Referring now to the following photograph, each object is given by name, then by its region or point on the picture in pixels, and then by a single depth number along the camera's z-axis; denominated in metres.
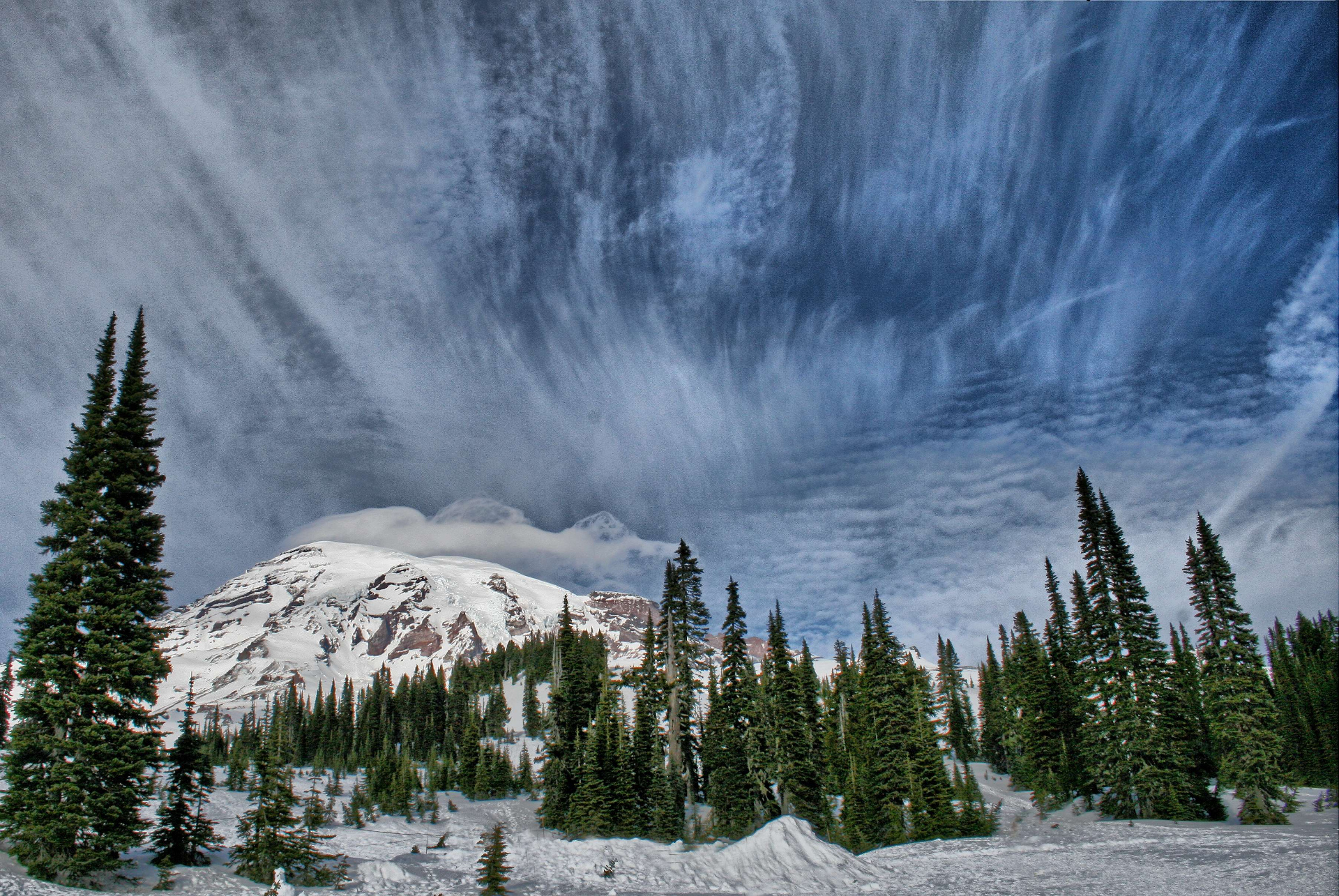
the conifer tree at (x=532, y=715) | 121.47
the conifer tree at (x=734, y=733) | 35.91
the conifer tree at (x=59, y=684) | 17.45
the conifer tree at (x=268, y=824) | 20.31
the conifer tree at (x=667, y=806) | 33.81
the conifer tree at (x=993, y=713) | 77.12
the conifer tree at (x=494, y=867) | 19.84
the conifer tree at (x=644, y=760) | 36.47
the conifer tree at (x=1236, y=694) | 34.97
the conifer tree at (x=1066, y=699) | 47.91
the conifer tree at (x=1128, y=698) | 35.00
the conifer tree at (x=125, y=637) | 18.53
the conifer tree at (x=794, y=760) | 37.34
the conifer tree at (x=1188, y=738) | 35.47
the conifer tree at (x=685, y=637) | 39.69
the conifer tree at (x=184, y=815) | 21.67
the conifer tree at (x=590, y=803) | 36.50
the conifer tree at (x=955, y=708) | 83.81
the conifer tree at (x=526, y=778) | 71.12
